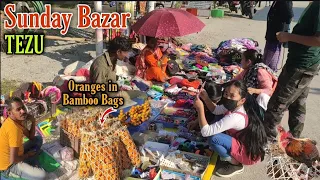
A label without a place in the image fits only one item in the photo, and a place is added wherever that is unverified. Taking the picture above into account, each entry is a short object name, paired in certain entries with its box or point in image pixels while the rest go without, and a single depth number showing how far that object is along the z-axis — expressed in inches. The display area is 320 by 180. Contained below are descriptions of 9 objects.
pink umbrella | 204.8
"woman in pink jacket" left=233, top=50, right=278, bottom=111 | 153.7
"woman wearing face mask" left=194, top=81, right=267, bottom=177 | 125.3
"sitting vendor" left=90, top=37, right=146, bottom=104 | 160.2
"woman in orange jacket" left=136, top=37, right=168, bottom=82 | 225.5
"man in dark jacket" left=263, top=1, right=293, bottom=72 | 207.2
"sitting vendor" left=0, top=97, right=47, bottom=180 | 116.3
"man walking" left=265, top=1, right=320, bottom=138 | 125.8
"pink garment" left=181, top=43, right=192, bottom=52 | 316.9
